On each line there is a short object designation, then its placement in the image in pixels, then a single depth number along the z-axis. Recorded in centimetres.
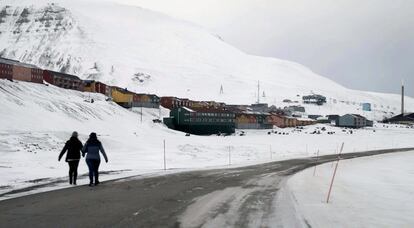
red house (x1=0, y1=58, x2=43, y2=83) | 8612
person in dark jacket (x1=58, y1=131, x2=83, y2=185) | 1650
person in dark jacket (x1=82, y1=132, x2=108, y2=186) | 1622
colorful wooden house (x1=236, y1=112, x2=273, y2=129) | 11221
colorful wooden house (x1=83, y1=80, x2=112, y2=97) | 11099
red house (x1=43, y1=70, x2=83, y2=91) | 10400
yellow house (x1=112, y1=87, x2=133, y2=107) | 11131
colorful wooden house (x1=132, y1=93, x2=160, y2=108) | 11404
